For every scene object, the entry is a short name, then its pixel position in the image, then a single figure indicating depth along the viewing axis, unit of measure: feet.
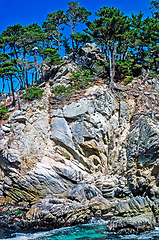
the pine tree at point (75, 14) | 112.27
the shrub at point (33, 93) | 85.71
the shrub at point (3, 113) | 84.44
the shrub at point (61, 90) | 91.76
